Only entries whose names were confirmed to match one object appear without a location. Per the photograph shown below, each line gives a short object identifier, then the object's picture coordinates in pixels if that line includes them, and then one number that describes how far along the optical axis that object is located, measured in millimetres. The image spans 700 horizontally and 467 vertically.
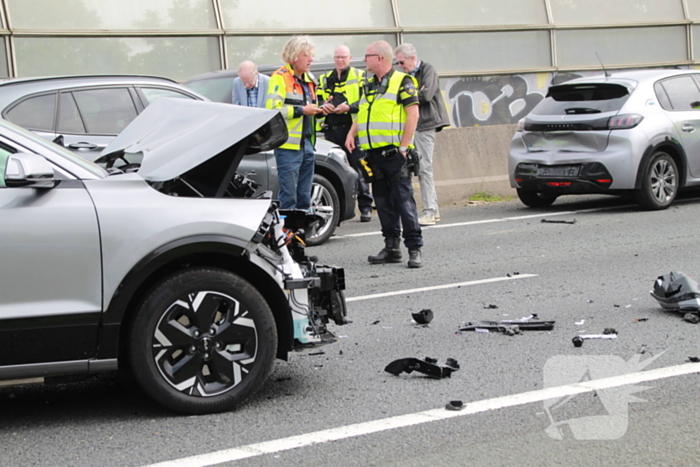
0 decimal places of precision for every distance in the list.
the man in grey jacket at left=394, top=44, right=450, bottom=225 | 11609
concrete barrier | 14523
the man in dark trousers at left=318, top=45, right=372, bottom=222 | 11242
